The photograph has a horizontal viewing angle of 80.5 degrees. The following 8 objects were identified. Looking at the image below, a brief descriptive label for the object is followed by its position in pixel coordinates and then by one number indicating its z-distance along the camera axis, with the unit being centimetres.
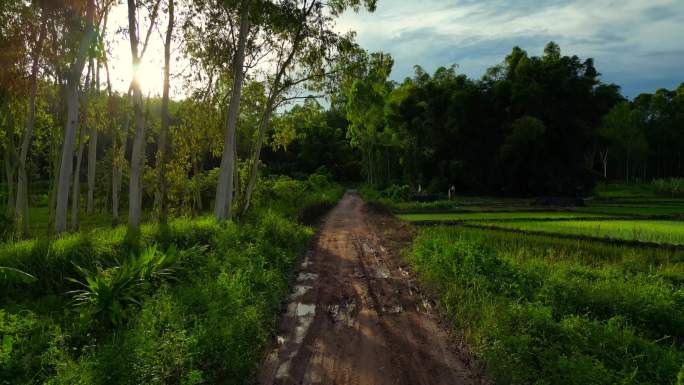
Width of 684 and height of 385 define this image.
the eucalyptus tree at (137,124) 1187
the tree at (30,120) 1202
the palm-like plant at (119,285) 608
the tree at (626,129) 5381
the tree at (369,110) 1706
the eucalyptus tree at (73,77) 1019
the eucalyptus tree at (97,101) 1295
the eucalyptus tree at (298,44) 1454
